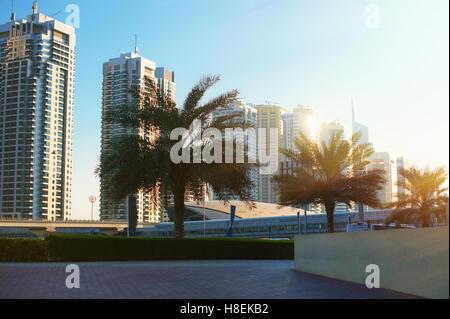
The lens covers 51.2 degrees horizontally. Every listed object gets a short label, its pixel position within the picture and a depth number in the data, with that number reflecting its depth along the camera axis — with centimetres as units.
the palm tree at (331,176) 2416
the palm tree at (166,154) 1930
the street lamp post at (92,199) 12231
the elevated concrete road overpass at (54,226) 8649
